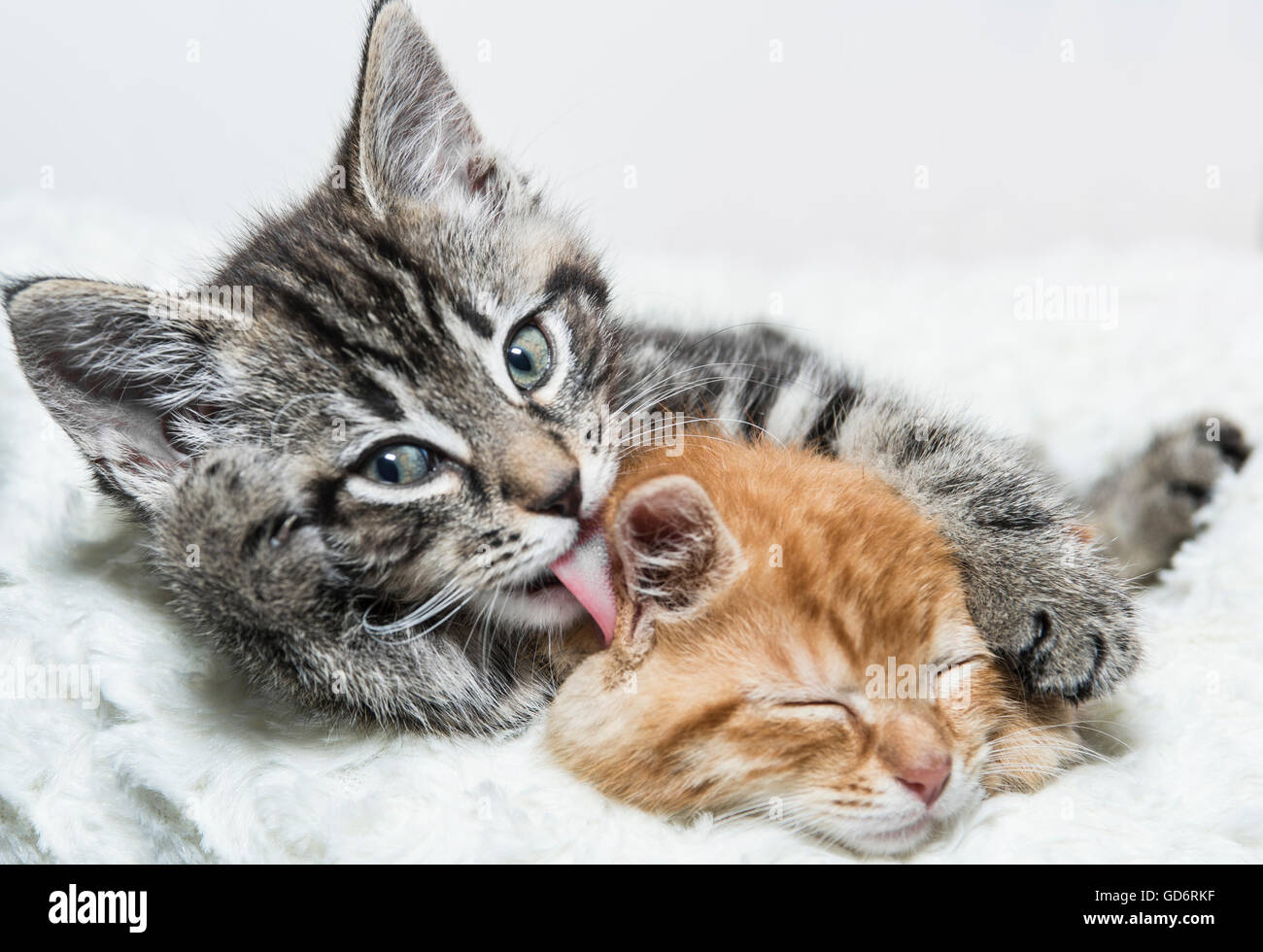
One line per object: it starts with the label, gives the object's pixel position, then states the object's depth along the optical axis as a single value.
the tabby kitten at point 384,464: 0.25
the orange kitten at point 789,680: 0.23
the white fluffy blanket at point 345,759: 0.23
